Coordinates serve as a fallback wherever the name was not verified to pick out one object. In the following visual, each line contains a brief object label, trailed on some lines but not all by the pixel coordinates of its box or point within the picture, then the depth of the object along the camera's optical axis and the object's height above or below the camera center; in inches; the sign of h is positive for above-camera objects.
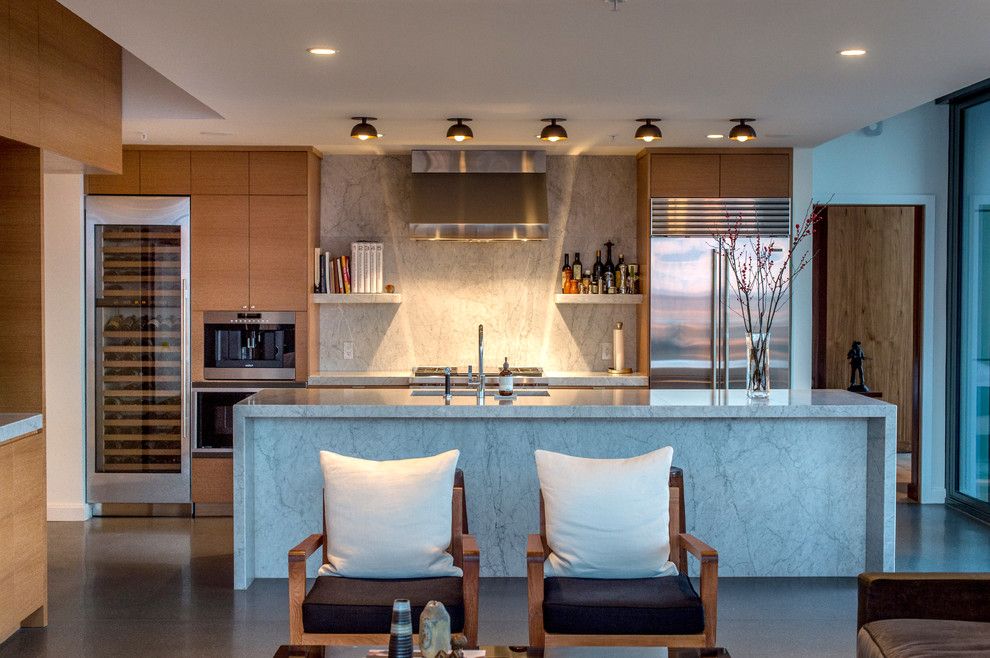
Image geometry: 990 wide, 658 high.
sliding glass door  269.0 +1.3
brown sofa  127.0 -36.2
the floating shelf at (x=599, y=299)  289.1 +5.3
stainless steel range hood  281.1 +34.9
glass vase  199.2 -10.6
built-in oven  275.4 -28.2
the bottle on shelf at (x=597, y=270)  296.2 +14.0
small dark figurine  303.6 -12.8
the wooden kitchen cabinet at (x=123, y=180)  274.1 +37.6
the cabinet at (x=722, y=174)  279.6 +40.3
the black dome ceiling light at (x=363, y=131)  224.8 +42.2
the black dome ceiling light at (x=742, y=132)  224.5 +41.9
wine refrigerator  274.1 -11.6
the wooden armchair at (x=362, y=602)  133.3 -38.8
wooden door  379.2 +9.0
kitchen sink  216.1 -16.9
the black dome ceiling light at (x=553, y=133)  223.1 +41.4
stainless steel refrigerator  278.4 +9.9
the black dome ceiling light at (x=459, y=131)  223.9 +41.9
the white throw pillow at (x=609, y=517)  144.4 -29.4
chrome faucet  208.3 -10.5
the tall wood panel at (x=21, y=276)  177.2 +7.2
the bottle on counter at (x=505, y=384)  204.2 -13.8
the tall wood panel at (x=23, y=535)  163.0 -37.5
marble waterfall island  201.8 -31.6
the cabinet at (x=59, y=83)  164.7 +43.0
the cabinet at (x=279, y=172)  277.9 +40.5
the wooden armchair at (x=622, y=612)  133.5 -39.9
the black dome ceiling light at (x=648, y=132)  224.7 +42.0
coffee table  116.2 -40.0
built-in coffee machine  278.1 -8.3
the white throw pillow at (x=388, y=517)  143.9 -29.4
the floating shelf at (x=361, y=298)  285.3 +5.4
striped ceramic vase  101.2 -32.1
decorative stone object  100.0 -31.8
